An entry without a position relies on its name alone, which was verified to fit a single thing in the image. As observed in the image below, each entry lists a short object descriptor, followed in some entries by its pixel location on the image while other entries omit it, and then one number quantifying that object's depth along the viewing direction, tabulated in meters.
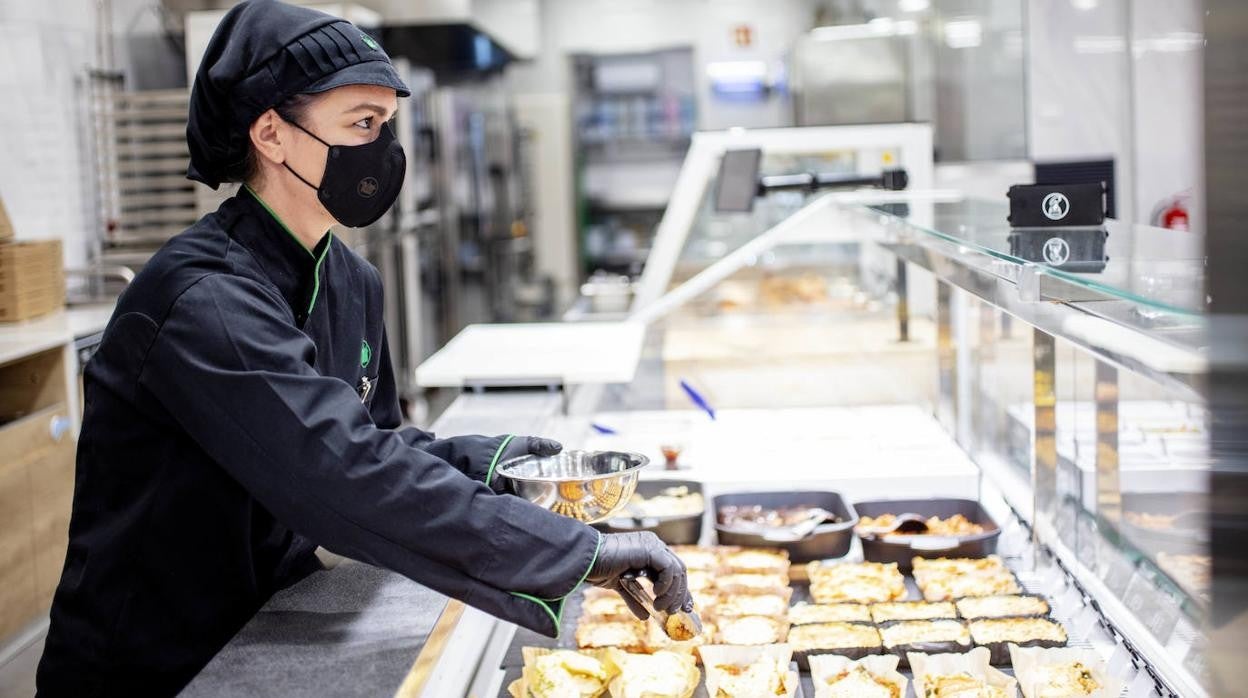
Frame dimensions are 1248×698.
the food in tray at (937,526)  2.56
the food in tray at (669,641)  2.09
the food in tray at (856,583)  2.33
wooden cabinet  4.11
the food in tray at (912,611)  2.20
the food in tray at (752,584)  2.37
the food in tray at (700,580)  2.39
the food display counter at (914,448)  1.80
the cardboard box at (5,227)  4.65
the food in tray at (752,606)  2.28
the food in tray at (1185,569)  1.99
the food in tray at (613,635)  2.12
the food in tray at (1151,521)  2.25
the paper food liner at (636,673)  1.92
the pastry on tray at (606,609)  2.26
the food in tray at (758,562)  2.46
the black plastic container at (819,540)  2.51
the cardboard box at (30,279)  4.55
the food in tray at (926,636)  2.03
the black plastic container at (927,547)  2.44
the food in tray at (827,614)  2.22
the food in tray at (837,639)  2.05
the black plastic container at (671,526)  2.59
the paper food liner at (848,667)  1.96
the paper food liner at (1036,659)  1.89
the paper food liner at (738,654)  2.03
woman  1.45
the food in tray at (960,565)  2.38
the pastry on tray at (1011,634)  2.01
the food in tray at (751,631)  2.16
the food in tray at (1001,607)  2.14
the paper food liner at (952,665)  1.94
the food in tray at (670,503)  2.73
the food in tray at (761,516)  2.64
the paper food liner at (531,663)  1.92
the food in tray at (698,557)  2.49
